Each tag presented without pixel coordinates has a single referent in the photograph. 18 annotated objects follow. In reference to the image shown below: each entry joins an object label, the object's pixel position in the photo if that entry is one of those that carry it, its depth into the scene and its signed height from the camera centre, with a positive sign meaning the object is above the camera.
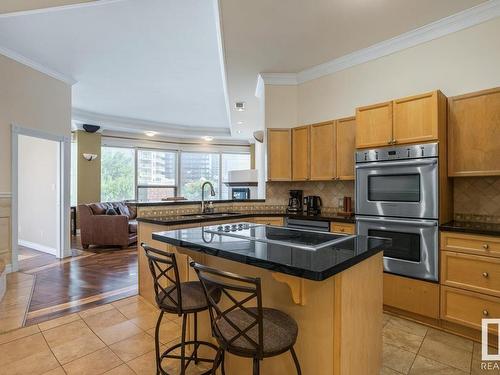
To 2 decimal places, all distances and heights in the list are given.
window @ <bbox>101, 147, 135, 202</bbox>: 7.93 +0.43
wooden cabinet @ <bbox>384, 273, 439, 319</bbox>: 2.51 -1.02
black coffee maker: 4.14 -0.19
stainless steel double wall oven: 2.53 -0.16
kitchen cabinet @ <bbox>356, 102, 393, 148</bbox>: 2.87 +0.66
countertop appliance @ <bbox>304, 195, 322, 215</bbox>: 3.93 -0.23
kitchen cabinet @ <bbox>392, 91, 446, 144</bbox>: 2.57 +0.67
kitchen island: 1.27 -0.52
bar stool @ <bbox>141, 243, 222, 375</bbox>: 1.62 -0.68
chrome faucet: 3.80 -0.29
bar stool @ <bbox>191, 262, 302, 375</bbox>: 1.17 -0.66
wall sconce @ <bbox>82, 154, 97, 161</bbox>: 7.33 +0.84
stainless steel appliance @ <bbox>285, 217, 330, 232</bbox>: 3.32 -0.46
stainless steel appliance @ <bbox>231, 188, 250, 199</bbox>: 8.30 -0.16
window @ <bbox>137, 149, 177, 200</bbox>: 8.58 +0.44
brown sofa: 5.77 -0.82
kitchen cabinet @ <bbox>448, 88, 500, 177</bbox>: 2.47 +0.49
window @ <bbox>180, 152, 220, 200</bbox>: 9.42 +0.56
